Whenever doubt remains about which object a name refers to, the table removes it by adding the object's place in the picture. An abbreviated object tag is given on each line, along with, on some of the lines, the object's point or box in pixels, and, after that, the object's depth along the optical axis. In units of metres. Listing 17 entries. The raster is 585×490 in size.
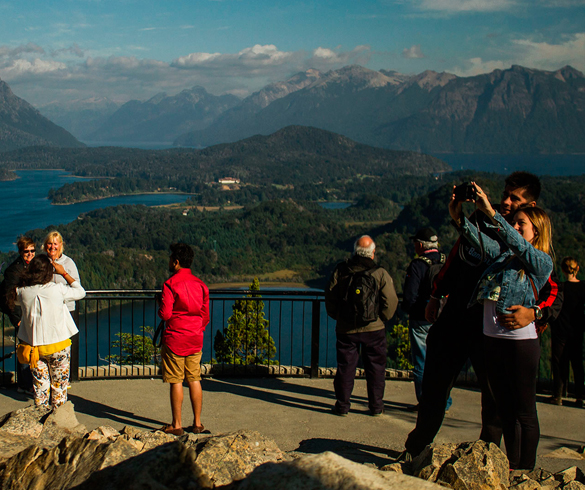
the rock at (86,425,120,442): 3.15
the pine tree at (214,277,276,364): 20.88
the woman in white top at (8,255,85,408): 4.79
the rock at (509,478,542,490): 3.14
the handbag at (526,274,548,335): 3.38
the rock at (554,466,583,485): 3.27
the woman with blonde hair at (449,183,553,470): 3.34
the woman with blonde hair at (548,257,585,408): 5.98
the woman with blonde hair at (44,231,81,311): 5.57
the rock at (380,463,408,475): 3.31
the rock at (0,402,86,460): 3.35
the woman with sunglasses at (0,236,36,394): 5.53
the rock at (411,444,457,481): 3.12
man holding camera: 3.57
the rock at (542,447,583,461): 4.53
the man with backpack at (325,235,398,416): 5.25
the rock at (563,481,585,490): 3.12
